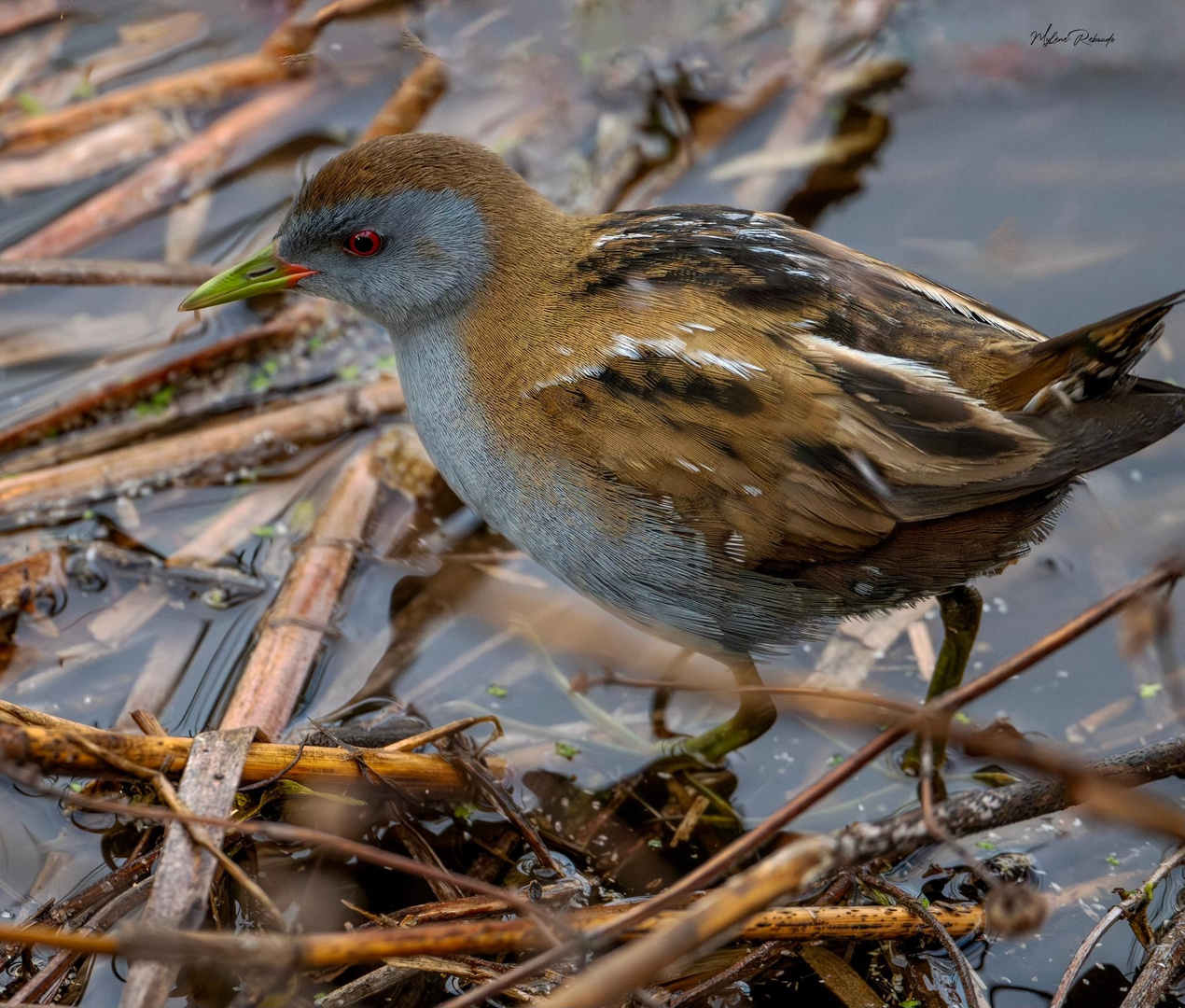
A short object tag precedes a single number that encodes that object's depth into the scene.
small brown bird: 5.35
